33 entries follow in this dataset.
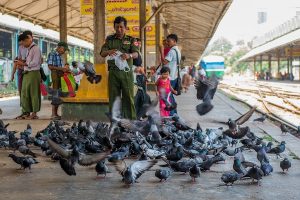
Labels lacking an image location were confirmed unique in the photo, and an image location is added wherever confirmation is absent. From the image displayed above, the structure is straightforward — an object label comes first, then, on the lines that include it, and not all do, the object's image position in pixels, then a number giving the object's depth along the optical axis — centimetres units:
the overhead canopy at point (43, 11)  1706
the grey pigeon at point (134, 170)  441
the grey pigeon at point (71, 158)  470
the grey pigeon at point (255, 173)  446
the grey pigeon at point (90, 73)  836
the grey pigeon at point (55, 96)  991
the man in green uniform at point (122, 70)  736
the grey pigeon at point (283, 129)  816
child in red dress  858
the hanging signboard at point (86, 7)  1474
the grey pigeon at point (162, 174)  454
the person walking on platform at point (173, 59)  868
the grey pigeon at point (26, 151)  563
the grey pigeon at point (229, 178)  435
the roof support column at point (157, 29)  2044
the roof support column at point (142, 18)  1464
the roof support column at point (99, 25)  1001
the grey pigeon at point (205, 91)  667
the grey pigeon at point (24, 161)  512
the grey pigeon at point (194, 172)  461
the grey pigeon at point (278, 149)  582
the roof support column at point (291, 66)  4079
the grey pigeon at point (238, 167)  463
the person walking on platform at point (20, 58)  1016
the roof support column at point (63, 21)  1330
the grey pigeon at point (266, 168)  478
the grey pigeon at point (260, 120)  985
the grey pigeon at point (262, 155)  514
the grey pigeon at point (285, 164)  501
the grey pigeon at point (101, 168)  481
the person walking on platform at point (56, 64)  1038
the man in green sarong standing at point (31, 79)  988
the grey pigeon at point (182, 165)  485
